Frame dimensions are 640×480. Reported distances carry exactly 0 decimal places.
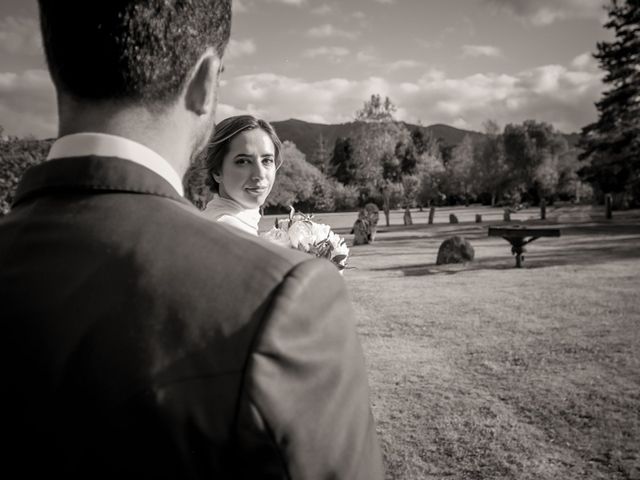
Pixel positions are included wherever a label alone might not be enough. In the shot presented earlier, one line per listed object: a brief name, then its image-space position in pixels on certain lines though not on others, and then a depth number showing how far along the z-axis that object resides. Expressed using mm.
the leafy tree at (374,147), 45812
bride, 3912
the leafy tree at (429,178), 51750
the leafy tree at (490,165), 52788
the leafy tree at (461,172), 59753
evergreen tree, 35038
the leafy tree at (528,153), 51781
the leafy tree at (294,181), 55438
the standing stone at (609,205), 37347
